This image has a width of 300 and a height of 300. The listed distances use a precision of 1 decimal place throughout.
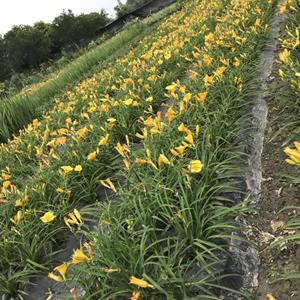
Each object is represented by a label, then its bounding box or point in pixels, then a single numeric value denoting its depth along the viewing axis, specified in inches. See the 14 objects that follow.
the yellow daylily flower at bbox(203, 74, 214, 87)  143.2
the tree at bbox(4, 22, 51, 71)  1542.8
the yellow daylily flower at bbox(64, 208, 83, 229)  99.7
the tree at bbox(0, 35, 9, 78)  1590.7
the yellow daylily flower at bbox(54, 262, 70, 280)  84.4
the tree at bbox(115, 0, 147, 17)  1746.3
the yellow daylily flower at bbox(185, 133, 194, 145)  107.3
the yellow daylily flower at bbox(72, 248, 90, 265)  84.3
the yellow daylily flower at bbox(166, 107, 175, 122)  119.9
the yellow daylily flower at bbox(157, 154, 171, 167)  104.6
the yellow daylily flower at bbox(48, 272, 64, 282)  83.0
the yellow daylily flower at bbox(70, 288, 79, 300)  82.2
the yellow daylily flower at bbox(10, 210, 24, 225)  114.8
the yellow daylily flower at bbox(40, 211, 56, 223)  105.8
